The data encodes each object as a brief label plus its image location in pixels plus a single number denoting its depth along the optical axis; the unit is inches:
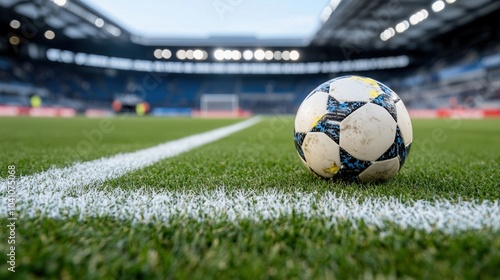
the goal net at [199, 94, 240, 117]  1161.0
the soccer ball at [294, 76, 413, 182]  22.0
